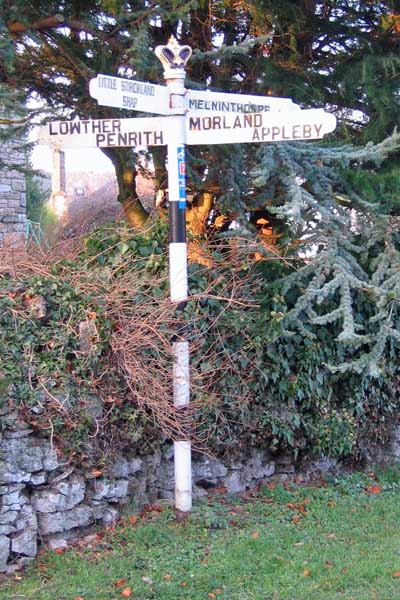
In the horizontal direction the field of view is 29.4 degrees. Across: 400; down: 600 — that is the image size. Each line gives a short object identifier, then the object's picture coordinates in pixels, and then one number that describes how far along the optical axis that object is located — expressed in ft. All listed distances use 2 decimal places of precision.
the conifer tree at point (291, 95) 21.26
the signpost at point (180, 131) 18.34
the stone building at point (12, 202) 45.80
